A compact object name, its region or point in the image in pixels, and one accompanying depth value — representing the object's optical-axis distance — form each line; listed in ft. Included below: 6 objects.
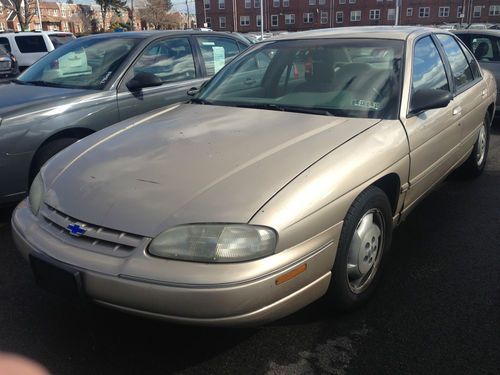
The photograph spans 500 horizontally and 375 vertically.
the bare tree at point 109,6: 212.23
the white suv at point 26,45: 52.24
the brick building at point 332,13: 219.82
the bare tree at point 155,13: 216.13
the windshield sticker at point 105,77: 15.48
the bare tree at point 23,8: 121.37
